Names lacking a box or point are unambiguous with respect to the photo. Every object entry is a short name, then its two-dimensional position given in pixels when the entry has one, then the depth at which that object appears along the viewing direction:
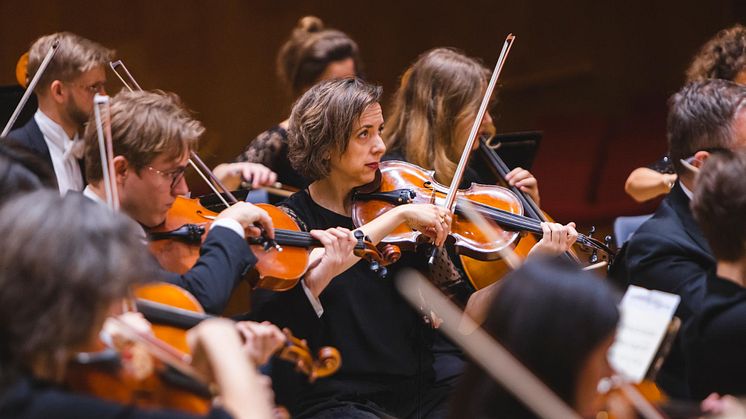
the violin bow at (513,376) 5.20
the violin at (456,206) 6.08
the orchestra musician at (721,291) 5.60
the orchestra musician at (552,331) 5.20
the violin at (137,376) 5.21
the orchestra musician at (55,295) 5.13
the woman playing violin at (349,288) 5.93
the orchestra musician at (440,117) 6.39
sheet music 5.57
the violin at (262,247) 5.82
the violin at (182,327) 5.49
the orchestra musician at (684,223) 5.85
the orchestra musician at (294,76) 6.54
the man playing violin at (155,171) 5.74
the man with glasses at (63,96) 6.34
